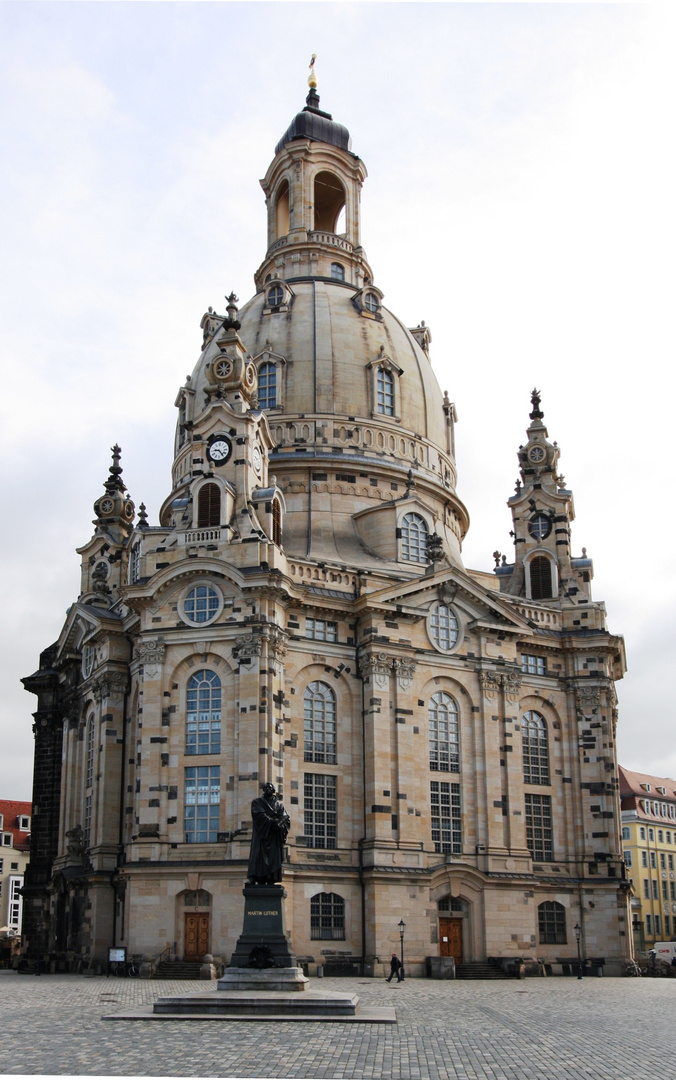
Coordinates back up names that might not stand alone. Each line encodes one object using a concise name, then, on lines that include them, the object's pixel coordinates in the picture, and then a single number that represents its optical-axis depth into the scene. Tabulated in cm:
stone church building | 5447
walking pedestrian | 4899
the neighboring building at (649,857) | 10069
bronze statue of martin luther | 3588
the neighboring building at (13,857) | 10162
